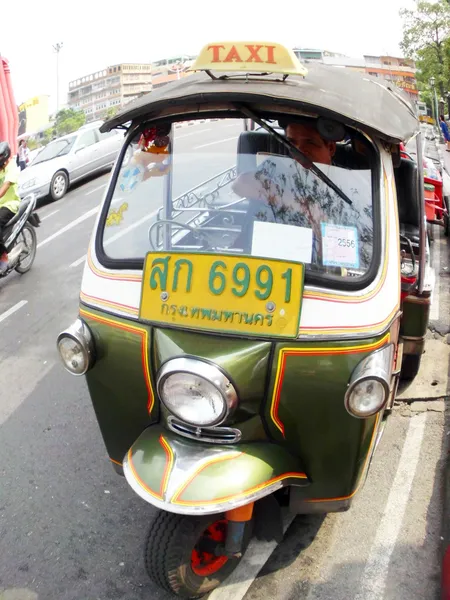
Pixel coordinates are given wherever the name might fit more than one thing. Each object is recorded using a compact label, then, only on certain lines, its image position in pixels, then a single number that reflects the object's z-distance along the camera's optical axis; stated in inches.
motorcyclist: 273.6
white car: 478.0
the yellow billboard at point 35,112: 1558.8
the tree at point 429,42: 1307.8
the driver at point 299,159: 113.3
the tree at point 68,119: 3115.2
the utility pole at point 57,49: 2043.6
